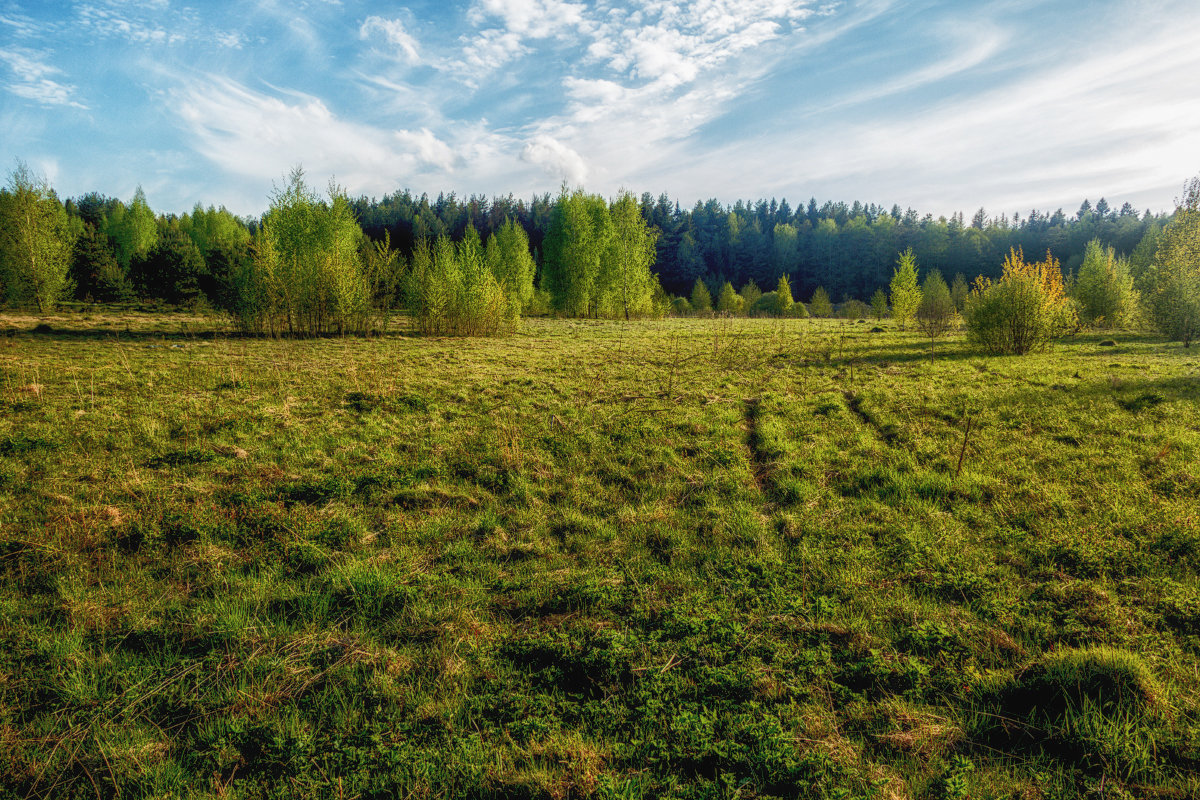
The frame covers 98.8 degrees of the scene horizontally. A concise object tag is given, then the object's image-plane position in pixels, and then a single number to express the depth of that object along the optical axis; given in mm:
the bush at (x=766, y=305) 61122
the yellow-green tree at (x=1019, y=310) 17938
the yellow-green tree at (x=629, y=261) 44312
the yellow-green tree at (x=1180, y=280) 22141
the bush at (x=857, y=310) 50888
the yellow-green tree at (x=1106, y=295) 30547
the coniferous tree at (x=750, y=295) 61062
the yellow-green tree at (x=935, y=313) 26812
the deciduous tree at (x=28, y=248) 32844
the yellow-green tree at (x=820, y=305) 57906
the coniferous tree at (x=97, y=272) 43938
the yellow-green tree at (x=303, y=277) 23859
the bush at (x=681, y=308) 58531
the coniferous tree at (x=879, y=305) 45625
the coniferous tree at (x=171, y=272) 44656
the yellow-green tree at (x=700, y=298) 60816
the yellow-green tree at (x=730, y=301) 56156
